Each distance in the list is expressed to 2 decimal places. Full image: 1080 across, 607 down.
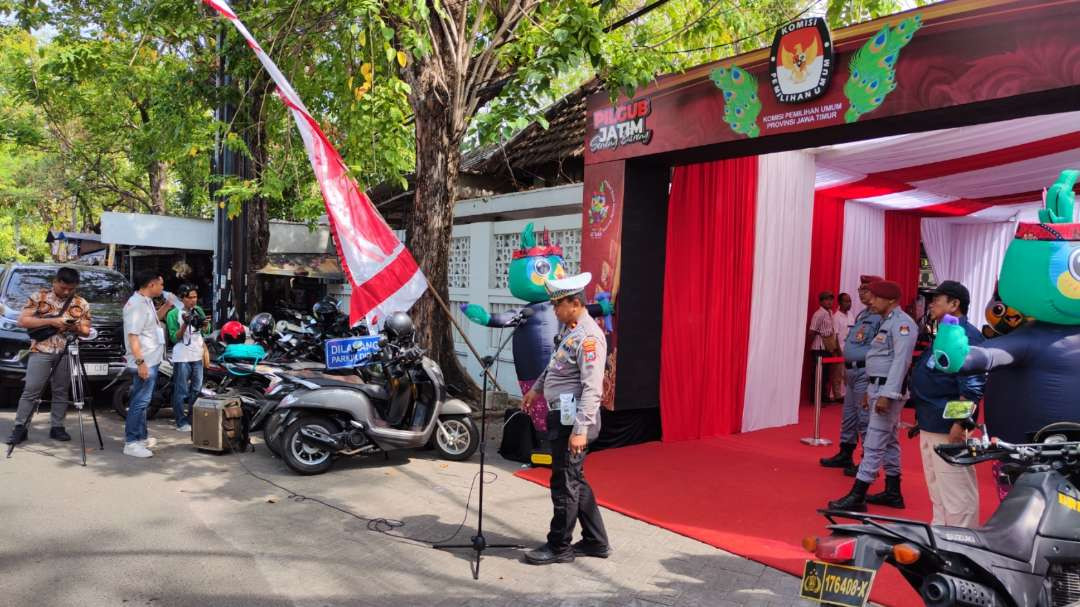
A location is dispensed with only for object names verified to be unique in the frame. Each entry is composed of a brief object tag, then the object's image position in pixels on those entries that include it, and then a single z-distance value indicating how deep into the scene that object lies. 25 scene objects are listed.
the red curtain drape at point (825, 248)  10.38
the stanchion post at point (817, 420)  7.36
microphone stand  4.06
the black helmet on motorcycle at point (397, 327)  6.79
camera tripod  6.55
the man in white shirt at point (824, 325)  9.83
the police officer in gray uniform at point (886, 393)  5.03
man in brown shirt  6.40
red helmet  8.42
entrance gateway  4.44
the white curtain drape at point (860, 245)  10.92
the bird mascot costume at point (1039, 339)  3.32
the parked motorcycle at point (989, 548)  2.52
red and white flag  4.90
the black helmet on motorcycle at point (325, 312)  10.39
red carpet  4.62
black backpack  6.64
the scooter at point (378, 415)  6.06
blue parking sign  6.71
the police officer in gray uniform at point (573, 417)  4.08
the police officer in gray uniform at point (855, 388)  6.17
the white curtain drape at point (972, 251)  13.03
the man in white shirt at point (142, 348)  6.32
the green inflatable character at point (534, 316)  6.23
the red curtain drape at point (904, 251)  11.95
